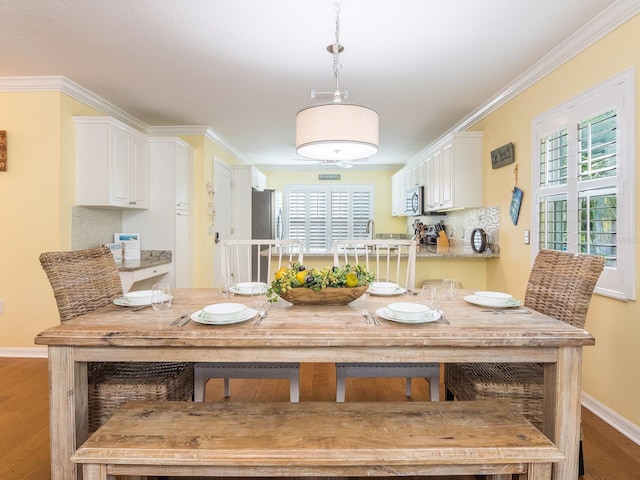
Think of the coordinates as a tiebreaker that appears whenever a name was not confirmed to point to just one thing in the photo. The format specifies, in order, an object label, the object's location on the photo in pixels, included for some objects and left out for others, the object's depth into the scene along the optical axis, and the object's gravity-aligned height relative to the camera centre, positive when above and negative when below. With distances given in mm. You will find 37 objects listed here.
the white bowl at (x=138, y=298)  1761 -309
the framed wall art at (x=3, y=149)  3119 +697
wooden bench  1149 -668
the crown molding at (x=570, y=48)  2025 +1216
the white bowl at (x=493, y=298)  1778 -306
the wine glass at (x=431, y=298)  1678 -284
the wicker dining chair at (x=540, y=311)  1558 -383
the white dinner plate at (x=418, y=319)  1478 -334
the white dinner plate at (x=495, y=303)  1750 -322
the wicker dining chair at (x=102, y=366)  1566 -618
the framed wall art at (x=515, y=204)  3164 +265
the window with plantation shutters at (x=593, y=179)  2039 +354
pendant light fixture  1758 +511
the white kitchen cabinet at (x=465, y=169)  3910 +685
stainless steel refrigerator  5770 +304
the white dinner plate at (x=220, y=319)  1463 -338
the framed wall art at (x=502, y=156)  3271 +715
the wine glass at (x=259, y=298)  1704 -319
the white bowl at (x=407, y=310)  1509 -316
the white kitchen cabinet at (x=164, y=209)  4066 +265
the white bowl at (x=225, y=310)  1516 -325
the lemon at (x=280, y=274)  1726 -185
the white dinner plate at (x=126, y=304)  1753 -330
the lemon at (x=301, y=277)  1720 -198
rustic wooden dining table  1368 -428
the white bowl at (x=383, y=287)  2105 -304
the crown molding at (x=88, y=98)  3059 +1224
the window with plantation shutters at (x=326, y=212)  7293 +432
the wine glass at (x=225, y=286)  1925 -274
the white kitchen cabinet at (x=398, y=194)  6252 +696
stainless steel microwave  5113 +477
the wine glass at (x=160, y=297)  1630 -281
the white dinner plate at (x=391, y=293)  2072 -324
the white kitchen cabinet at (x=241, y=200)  5660 +511
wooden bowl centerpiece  1722 -239
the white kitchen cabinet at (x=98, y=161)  3303 +647
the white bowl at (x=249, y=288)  2084 -305
